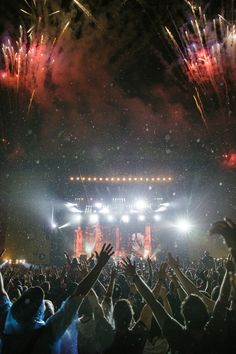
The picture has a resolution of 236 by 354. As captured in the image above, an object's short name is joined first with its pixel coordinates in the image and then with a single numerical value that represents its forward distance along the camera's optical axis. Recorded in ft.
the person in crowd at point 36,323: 8.02
